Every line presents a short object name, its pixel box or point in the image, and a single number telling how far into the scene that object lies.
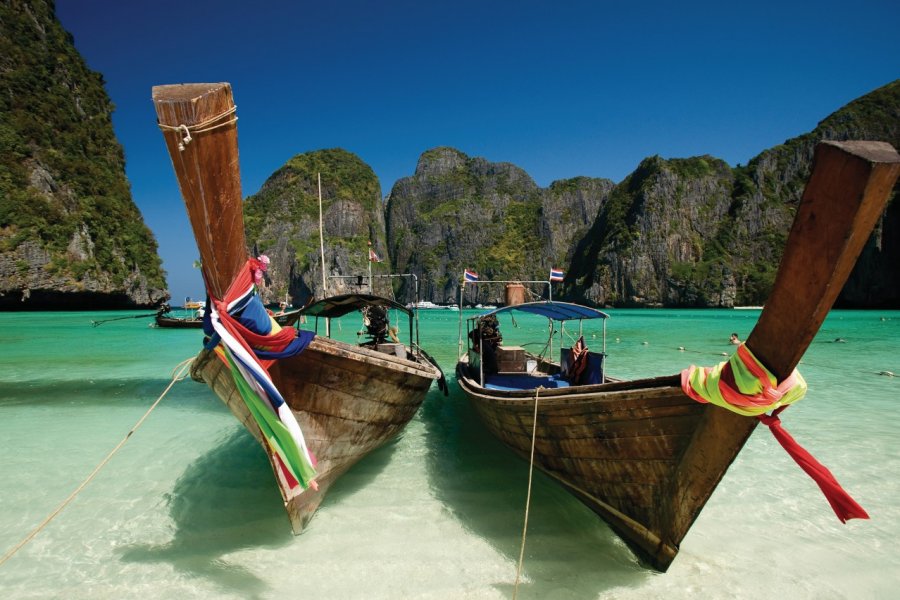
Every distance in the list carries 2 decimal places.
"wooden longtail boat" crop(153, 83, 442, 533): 2.52
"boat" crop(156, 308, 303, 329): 34.29
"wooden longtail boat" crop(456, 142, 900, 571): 1.97
